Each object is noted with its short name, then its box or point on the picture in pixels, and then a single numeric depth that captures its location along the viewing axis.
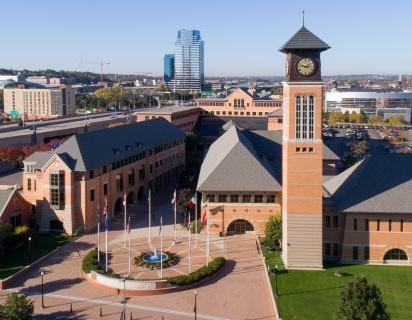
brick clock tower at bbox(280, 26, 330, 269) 53.81
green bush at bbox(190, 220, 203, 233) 67.94
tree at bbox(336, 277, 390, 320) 34.50
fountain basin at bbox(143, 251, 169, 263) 56.16
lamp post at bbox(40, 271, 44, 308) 46.33
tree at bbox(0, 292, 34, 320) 37.16
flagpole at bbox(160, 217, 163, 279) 51.46
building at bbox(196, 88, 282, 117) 156.25
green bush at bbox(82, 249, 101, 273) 52.59
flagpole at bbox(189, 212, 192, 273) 54.11
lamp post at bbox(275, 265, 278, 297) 47.91
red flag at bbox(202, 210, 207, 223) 67.38
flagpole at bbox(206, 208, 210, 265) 57.02
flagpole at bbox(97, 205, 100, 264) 56.20
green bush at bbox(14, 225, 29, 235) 62.39
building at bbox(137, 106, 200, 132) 132.00
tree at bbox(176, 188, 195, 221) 71.64
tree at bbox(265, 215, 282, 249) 60.03
